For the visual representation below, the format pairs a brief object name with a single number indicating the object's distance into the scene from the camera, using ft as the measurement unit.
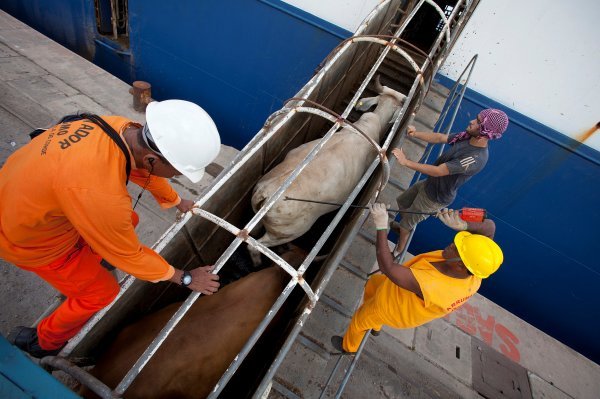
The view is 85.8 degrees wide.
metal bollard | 19.40
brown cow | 6.41
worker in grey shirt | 10.31
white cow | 9.54
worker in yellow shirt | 7.50
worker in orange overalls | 5.36
